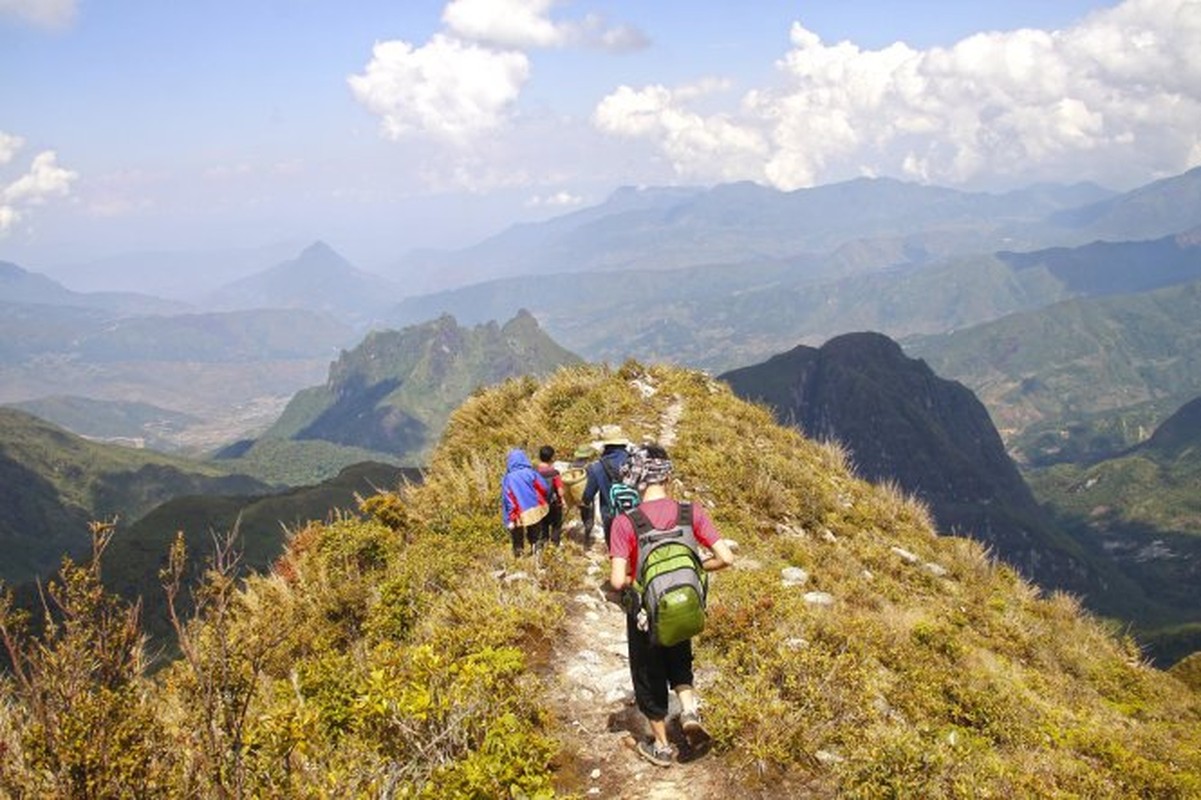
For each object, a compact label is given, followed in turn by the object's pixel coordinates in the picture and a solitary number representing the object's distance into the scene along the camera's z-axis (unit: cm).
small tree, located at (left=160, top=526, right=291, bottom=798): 413
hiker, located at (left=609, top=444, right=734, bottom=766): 669
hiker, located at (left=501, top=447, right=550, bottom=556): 1152
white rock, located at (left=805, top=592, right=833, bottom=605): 1129
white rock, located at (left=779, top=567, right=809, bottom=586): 1207
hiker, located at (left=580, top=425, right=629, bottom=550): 1040
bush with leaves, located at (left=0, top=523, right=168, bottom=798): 435
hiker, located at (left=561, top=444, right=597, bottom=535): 1288
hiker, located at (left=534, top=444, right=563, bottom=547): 1198
